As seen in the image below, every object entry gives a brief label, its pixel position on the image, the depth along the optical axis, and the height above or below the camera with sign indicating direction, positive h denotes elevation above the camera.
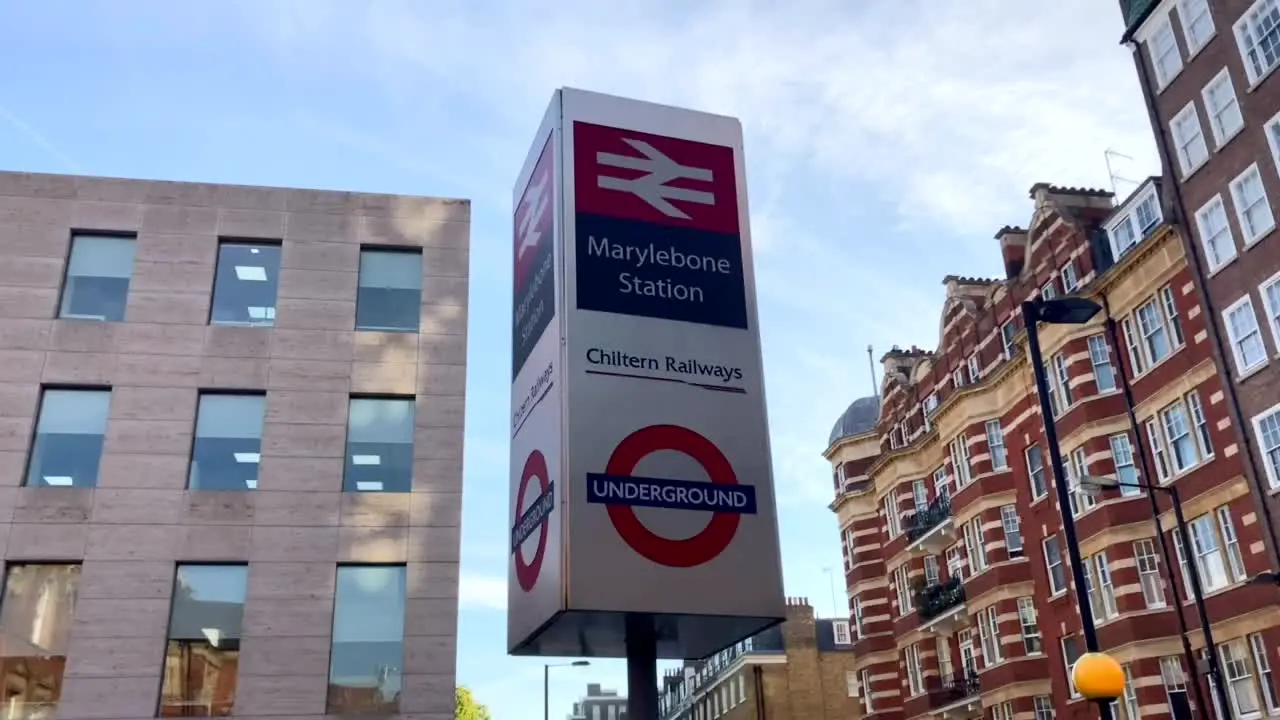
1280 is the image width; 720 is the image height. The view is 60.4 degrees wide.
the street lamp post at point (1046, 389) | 13.84 +5.10
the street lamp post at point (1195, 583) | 28.31 +4.99
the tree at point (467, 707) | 64.25 +5.97
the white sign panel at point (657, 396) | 10.21 +3.79
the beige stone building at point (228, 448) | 24.06 +8.23
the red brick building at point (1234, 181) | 27.52 +14.74
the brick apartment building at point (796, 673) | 75.00 +8.11
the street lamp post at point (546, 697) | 54.01 +5.10
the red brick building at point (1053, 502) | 31.19 +9.61
